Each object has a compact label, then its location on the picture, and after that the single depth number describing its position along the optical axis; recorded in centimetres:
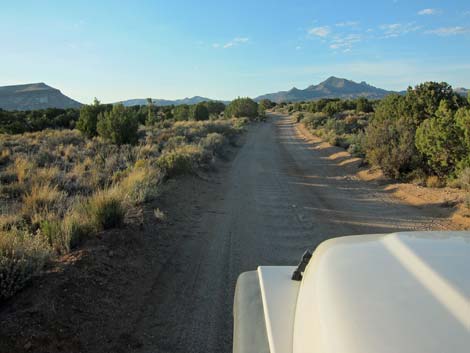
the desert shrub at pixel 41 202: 779
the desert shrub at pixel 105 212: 673
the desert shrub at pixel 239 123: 3702
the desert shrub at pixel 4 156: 1675
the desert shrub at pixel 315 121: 3937
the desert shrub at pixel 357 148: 1753
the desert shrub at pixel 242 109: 6084
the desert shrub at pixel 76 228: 591
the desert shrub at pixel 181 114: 5028
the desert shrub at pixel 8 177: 1222
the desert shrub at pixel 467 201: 912
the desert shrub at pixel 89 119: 2672
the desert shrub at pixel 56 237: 576
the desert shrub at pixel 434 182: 1163
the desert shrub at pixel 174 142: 1940
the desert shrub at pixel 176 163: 1265
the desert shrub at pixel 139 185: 874
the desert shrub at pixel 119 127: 2148
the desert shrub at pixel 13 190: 1051
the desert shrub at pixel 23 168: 1203
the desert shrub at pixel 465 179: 1016
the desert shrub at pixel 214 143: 1989
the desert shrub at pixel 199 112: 4959
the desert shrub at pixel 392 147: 1311
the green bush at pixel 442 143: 1133
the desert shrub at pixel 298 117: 5481
